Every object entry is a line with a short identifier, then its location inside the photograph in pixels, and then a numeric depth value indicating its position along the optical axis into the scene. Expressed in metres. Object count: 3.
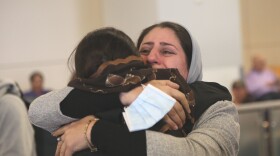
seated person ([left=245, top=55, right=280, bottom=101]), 7.77
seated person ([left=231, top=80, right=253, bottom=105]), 6.55
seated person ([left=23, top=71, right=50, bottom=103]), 7.39
